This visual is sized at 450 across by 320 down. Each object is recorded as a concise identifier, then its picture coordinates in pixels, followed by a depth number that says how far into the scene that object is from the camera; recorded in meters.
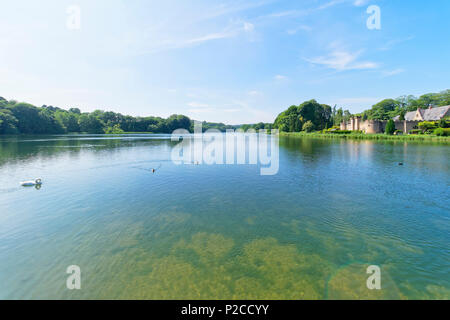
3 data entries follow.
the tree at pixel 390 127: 60.79
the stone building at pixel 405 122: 62.92
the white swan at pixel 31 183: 13.35
